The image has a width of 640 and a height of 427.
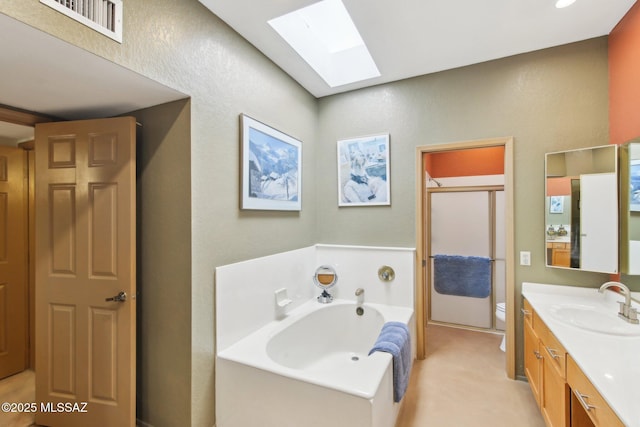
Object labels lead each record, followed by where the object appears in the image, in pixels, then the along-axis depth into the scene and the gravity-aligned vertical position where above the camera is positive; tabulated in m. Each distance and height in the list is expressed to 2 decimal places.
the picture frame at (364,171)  2.81 +0.42
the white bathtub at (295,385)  1.39 -0.99
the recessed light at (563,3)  1.72 +1.31
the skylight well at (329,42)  2.15 +1.49
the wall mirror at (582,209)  1.95 +0.01
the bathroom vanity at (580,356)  0.98 -0.65
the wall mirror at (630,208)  1.77 +0.02
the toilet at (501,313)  2.88 -1.08
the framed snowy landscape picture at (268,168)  2.06 +0.37
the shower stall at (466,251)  3.48 -0.52
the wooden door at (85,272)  1.73 -0.38
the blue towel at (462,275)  3.50 -0.83
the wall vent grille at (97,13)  1.14 +0.87
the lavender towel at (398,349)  1.74 -0.92
